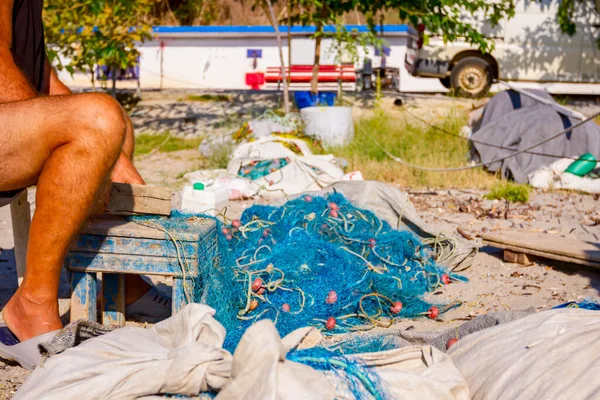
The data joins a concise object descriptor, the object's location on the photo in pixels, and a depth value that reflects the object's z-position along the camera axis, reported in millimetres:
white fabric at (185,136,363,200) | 6562
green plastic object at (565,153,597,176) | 7203
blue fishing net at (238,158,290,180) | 6789
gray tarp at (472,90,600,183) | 7531
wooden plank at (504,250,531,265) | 4590
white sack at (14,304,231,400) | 2016
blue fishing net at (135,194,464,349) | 3377
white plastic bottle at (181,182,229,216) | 5566
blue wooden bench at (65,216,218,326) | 3002
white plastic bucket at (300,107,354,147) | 8523
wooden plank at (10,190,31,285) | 3408
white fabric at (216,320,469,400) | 1852
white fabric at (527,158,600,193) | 7020
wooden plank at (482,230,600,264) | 4262
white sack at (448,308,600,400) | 2039
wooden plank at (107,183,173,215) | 3182
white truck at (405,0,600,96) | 13281
